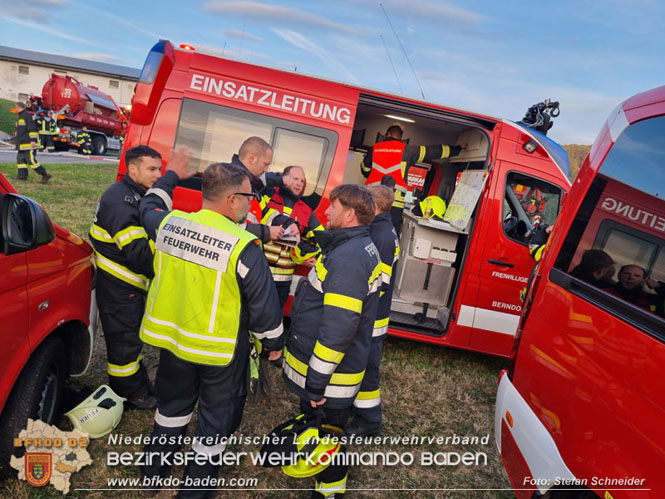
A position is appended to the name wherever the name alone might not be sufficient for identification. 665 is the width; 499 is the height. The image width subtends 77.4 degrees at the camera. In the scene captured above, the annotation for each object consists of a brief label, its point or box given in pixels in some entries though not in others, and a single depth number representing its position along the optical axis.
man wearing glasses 2.08
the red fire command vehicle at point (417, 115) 3.81
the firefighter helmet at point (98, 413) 2.73
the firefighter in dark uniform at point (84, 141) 21.41
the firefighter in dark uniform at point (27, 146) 10.15
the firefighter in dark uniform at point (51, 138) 18.68
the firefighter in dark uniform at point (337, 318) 2.09
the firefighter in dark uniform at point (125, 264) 2.72
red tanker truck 20.52
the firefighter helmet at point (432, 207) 5.18
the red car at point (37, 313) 1.96
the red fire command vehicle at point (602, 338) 1.50
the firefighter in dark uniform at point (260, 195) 3.20
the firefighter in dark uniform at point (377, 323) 2.83
